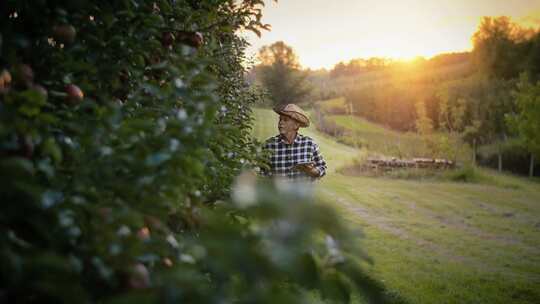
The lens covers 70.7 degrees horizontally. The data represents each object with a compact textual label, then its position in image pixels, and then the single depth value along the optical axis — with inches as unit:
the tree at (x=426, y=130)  700.0
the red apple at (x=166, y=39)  58.2
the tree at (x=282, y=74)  1253.7
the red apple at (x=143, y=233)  36.3
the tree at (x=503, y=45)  1084.5
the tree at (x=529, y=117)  547.2
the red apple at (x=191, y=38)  59.2
